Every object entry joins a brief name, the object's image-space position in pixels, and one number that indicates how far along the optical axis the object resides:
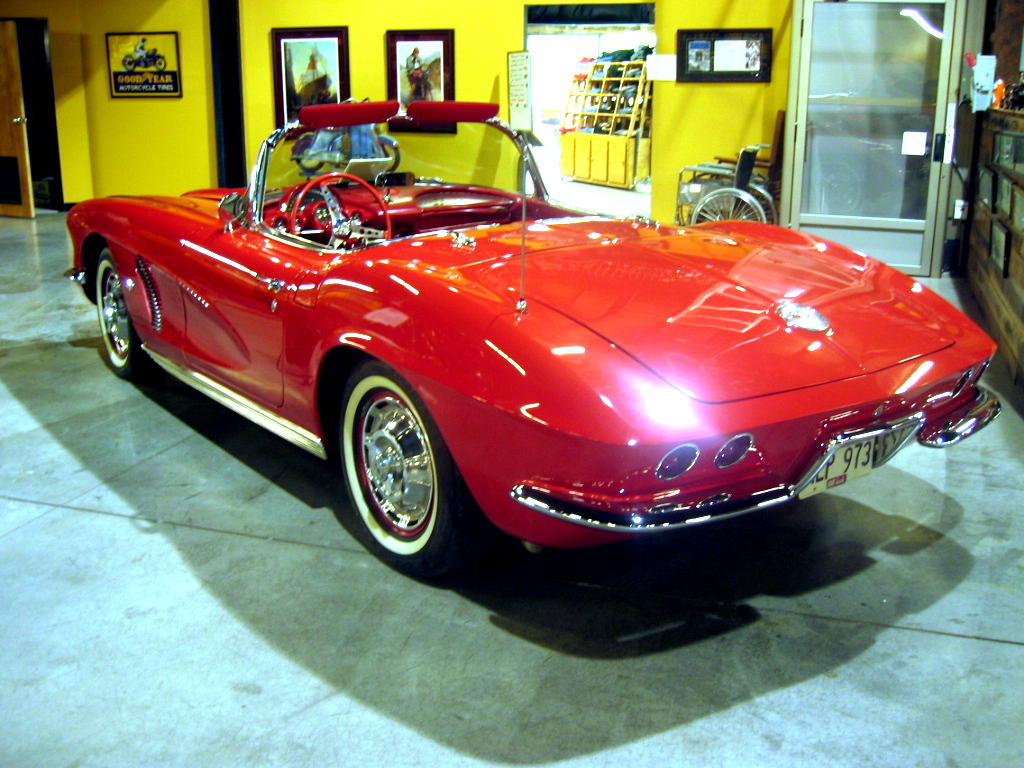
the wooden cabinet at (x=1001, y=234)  4.88
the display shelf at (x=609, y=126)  14.12
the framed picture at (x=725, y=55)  8.00
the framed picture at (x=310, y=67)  9.88
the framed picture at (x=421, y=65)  9.59
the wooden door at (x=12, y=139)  10.69
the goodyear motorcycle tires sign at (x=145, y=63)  10.71
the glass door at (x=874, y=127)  7.39
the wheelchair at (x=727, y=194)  7.32
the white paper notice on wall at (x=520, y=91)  9.07
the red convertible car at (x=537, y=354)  2.24
